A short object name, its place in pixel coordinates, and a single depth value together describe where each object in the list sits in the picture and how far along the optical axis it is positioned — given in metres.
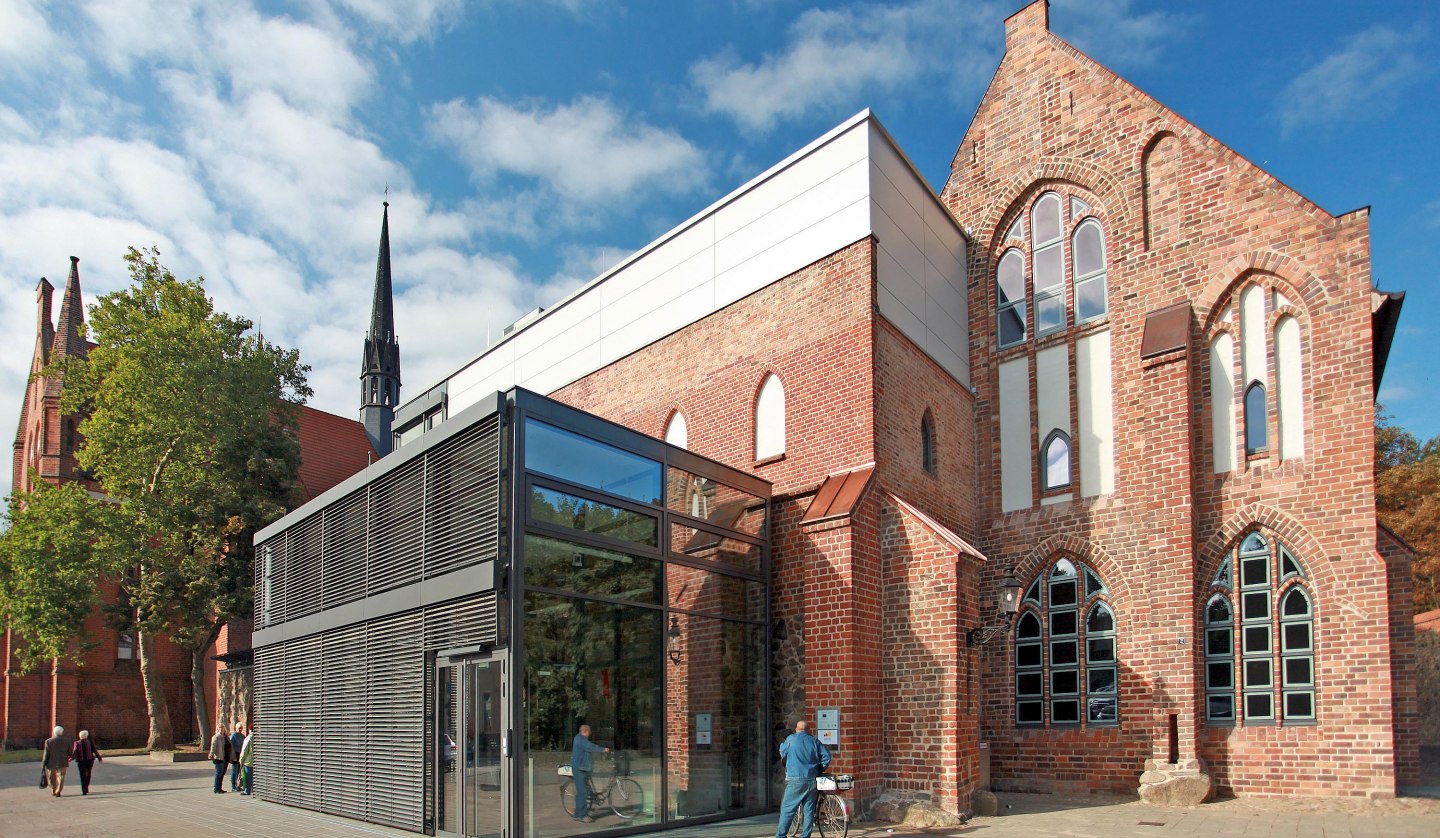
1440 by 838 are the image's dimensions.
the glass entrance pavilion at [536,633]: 10.64
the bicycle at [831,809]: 10.71
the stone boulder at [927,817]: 12.21
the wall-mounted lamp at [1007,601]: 13.31
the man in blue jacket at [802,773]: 10.75
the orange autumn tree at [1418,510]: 28.98
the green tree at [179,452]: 26.47
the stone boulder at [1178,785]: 13.73
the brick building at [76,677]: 32.94
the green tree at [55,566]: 25.95
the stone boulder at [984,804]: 13.11
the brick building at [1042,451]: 13.16
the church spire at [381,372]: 37.59
